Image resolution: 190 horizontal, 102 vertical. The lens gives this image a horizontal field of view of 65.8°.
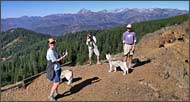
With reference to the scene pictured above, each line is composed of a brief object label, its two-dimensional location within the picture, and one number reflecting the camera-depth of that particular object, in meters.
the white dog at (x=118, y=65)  6.85
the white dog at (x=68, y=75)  6.53
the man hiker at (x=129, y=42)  7.01
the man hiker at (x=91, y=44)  8.11
